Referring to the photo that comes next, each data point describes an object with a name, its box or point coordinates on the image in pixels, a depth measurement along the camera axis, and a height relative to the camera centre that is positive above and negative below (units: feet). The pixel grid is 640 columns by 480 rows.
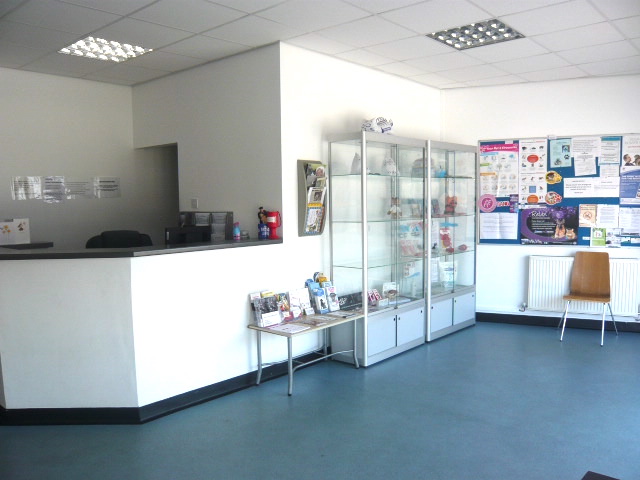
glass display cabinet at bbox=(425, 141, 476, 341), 18.98 -1.48
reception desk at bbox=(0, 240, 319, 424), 12.09 -3.08
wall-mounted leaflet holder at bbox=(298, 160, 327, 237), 15.67 +0.19
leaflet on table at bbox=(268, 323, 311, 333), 13.71 -3.42
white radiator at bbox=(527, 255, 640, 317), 19.48 -3.42
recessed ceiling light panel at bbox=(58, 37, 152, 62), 15.30 +4.76
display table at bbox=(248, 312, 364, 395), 13.70 -3.44
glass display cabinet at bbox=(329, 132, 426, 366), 16.05 -1.20
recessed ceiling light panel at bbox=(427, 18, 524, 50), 14.44 +4.79
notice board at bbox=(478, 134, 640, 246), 19.80 +0.29
